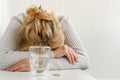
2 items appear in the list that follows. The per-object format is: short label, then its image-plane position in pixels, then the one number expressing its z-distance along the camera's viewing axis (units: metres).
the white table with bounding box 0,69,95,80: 0.95
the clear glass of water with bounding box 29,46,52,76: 0.97
